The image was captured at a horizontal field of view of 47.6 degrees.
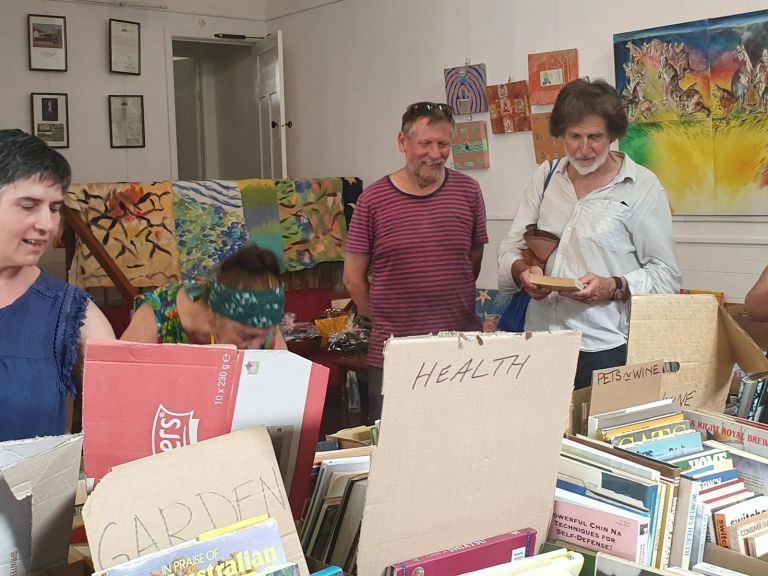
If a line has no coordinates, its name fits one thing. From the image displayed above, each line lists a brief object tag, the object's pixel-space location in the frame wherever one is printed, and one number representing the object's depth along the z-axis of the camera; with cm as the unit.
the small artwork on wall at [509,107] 571
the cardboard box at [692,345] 211
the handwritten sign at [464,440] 126
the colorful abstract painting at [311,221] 689
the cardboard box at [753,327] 294
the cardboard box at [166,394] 135
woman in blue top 176
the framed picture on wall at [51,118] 707
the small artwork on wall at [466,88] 602
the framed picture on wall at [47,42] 700
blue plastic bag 295
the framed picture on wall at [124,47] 738
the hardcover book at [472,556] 127
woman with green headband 192
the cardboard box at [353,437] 192
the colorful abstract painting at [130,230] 605
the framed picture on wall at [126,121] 745
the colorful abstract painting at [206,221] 645
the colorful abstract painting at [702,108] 442
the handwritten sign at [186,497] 113
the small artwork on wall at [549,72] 538
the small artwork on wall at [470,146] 606
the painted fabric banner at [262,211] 670
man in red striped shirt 304
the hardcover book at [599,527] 140
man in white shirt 271
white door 765
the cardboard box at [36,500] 123
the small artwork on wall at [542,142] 551
